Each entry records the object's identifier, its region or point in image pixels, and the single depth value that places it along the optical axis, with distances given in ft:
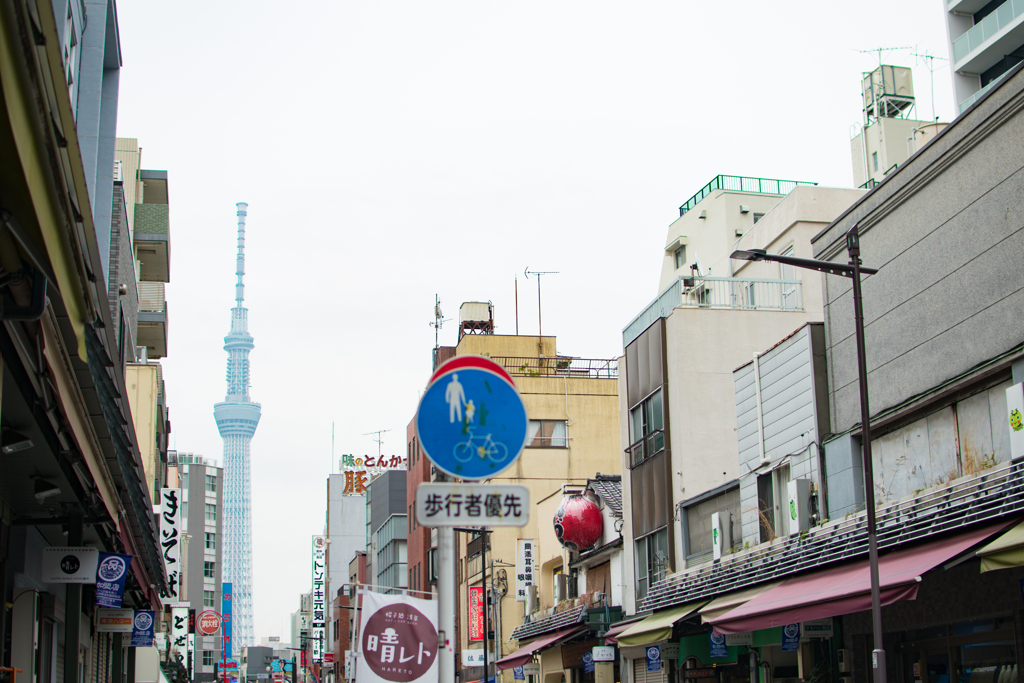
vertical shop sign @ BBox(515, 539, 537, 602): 136.77
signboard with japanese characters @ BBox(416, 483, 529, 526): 21.36
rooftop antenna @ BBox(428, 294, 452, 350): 232.73
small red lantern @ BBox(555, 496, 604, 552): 110.52
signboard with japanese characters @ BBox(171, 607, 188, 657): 211.04
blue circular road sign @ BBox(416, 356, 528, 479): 21.29
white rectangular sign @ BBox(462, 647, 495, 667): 145.38
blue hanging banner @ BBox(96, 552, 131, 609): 50.06
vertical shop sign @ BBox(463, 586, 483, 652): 163.22
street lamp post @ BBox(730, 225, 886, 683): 48.57
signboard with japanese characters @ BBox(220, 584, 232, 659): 411.54
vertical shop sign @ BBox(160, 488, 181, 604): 124.88
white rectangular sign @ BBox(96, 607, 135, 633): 72.38
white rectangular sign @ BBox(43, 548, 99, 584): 48.55
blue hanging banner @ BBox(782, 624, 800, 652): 61.77
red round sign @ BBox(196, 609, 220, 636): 204.44
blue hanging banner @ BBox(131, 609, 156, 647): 81.56
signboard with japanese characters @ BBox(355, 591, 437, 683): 26.35
